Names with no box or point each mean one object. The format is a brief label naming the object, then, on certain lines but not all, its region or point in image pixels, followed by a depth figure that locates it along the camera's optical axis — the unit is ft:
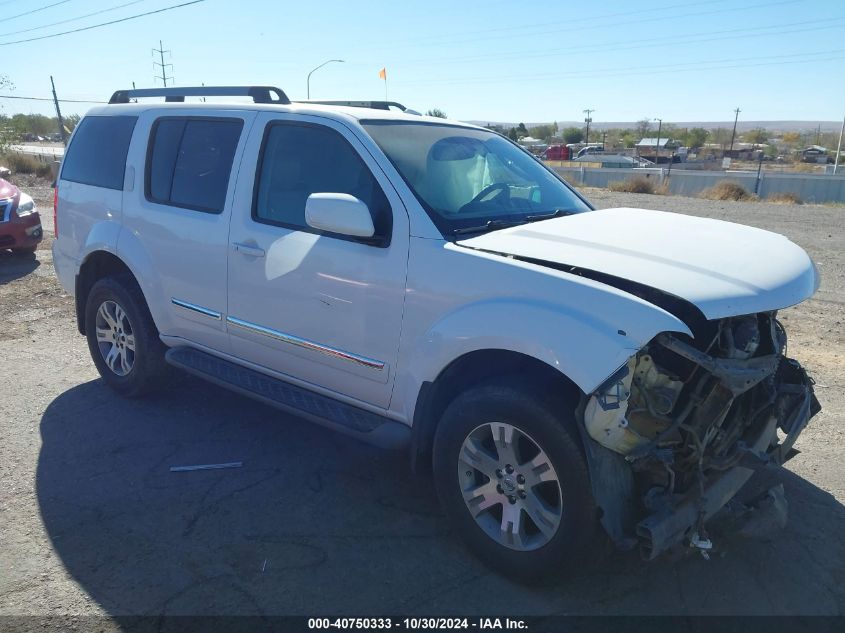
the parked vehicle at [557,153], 195.21
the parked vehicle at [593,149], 238.39
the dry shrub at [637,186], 84.50
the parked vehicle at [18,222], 31.19
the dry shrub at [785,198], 75.97
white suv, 8.95
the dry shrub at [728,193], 75.66
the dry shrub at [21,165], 83.71
